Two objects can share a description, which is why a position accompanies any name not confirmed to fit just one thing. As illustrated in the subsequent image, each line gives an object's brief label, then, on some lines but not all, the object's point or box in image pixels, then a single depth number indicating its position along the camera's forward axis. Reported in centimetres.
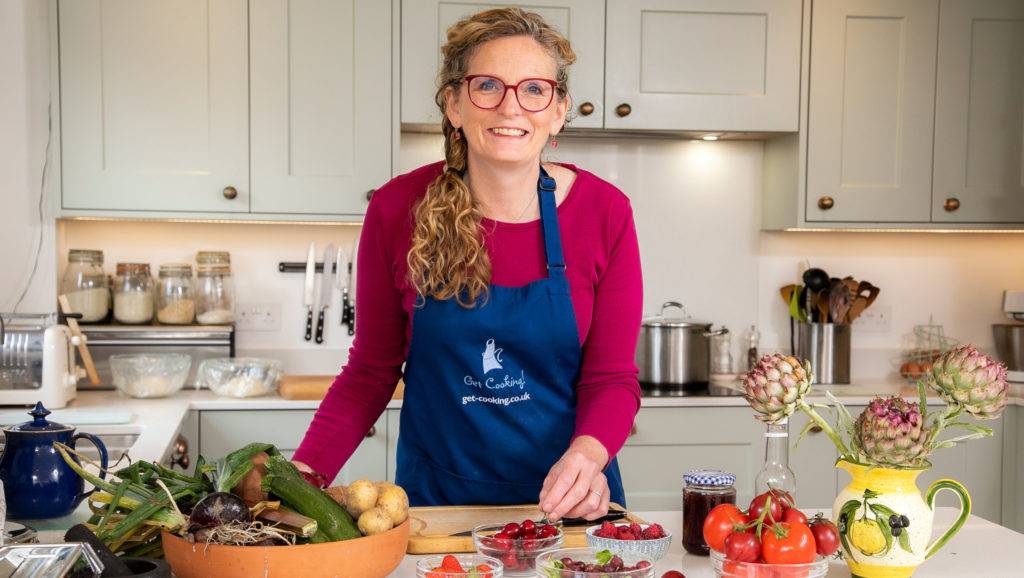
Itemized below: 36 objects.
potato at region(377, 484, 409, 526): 130
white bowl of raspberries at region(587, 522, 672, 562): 131
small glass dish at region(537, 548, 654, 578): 116
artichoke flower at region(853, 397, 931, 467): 129
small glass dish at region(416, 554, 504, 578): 118
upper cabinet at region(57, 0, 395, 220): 319
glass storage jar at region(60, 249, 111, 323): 332
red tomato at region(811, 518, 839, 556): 124
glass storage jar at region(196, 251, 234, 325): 347
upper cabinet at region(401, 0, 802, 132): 330
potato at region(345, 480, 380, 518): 130
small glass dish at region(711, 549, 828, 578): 120
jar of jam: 144
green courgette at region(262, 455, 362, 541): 125
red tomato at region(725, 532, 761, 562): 121
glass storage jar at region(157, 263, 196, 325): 339
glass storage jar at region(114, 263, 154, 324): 335
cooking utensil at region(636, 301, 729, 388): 338
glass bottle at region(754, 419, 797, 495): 134
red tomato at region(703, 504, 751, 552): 126
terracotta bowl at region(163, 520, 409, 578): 118
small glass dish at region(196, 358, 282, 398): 315
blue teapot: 158
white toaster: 283
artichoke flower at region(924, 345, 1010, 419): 126
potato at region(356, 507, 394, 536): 127
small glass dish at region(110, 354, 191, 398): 310
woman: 179
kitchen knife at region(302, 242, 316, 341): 354
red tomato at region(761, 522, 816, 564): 121
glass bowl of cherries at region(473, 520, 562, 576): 132
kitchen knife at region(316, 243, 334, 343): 357
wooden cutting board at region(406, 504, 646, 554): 145
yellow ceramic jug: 131
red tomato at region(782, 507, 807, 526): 124
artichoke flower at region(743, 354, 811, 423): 126
